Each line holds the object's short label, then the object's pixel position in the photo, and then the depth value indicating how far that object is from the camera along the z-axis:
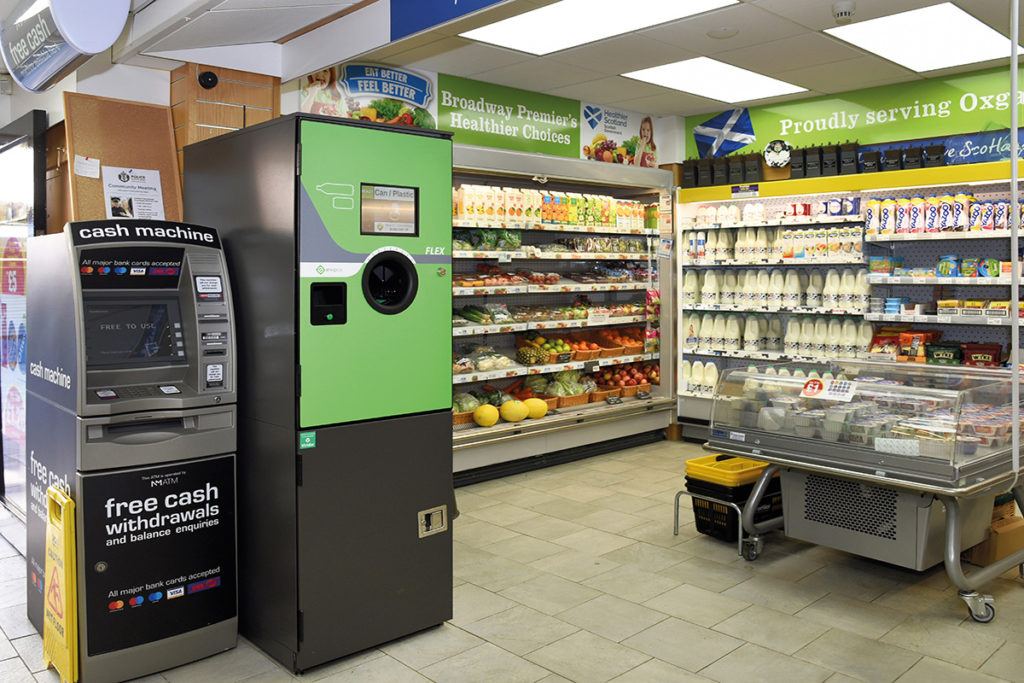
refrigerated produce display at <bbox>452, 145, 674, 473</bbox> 6.65
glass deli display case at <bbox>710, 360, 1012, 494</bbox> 3.89
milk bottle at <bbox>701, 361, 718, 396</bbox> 8.07
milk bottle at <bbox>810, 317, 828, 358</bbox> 7.34
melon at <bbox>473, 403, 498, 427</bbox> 6.61
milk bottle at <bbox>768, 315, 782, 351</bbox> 7.85
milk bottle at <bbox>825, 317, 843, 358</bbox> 7.23
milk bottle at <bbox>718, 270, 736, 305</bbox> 7.91
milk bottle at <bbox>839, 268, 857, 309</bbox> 7.06
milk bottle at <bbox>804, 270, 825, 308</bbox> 7.34
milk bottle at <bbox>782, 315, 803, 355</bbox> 7.52
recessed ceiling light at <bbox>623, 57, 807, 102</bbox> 6.75
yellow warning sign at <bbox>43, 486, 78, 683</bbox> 3.23
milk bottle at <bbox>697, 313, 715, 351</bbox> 8.12
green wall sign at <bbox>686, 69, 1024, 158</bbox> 6.84
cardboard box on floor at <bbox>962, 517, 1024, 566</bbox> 4.56
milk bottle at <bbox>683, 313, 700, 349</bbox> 8.25
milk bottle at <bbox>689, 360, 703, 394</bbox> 8.18
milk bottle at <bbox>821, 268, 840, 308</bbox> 7.17
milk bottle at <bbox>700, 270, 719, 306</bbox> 8.03
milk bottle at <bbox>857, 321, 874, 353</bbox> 7.04
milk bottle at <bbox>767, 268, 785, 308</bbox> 7.57
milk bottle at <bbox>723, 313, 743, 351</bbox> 7.96
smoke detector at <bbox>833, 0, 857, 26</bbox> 5.11
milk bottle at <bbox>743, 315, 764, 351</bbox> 7.84
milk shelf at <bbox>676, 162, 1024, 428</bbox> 6.35
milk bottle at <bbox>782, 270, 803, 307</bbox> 7.46
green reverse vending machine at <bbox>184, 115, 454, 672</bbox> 3.39
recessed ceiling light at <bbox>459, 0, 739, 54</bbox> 5.20
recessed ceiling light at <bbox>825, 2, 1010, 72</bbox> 5.52
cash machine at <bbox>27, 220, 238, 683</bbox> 3.27
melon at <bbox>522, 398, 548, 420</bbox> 7.01
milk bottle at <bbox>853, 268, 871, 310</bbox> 7.00
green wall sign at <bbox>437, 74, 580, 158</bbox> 6.96
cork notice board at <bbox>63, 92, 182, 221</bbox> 4.67
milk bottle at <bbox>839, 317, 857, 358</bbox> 7.12
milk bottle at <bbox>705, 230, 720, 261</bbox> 7.96
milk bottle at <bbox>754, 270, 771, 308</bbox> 7.66
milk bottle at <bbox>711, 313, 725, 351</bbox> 8.03
